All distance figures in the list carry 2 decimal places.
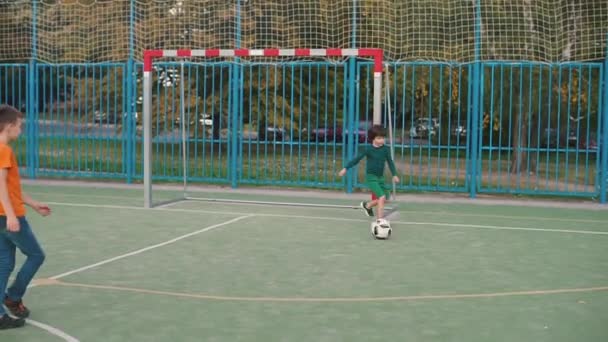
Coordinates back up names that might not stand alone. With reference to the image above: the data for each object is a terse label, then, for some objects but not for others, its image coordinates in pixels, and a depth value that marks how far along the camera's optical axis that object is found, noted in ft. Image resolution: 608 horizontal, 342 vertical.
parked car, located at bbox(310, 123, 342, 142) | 102.06
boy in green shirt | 35.09
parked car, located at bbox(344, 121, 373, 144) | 98.49
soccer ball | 32.81
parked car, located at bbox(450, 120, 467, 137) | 103.33
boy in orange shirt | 18.53
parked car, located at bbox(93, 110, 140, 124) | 56.05
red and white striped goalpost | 40.50
